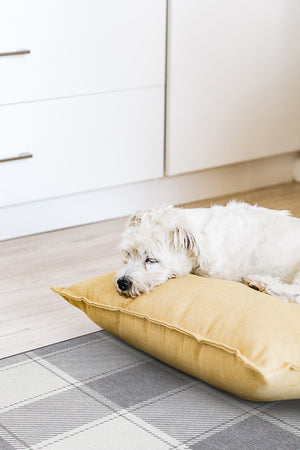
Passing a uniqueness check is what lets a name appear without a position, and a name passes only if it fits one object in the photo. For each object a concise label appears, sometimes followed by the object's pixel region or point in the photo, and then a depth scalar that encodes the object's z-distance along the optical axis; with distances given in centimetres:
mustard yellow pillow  270
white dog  297
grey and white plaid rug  267
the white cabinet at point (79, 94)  369
